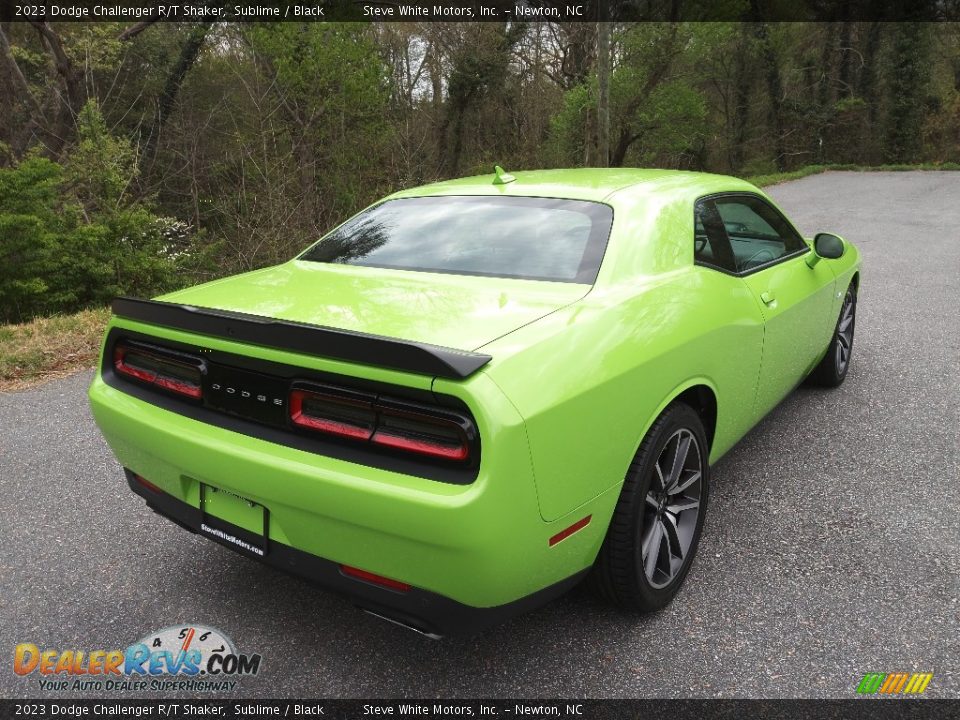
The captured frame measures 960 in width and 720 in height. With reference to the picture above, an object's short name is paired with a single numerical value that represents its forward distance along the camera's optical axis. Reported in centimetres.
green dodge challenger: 170
